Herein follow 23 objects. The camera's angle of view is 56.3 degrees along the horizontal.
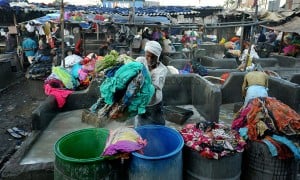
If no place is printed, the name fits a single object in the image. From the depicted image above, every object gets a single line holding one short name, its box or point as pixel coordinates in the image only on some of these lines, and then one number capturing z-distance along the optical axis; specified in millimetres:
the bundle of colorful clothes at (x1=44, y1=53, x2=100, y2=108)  7356
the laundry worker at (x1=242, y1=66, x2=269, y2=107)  5793
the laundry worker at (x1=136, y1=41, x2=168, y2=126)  4262
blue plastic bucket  3277
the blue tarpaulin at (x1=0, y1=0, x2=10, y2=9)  15661
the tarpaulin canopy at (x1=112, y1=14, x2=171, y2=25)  12031
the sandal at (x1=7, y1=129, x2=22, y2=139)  7596
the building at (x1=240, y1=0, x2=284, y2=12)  22141
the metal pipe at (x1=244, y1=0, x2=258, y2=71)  7873
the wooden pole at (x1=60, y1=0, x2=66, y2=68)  8116
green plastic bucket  3172
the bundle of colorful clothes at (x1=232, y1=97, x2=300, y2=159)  3789
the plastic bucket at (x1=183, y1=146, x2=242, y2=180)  3646
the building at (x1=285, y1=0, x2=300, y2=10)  18062
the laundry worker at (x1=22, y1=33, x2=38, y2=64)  14878
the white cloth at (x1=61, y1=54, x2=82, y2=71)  9359
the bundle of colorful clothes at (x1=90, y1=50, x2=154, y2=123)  3815
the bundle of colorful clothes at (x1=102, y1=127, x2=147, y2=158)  3229
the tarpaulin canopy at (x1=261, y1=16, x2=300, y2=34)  12299
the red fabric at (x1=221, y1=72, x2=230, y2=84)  9763
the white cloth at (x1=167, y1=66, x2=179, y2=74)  8836
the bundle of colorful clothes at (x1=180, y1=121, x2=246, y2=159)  3623
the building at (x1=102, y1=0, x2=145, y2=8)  30686
